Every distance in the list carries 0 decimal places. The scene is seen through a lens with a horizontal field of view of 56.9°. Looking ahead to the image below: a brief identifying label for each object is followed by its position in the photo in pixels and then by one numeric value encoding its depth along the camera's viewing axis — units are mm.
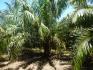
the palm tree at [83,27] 3029
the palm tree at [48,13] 4806
